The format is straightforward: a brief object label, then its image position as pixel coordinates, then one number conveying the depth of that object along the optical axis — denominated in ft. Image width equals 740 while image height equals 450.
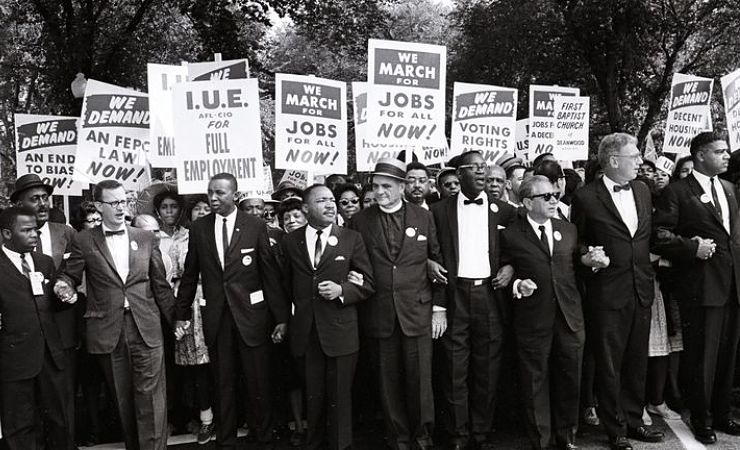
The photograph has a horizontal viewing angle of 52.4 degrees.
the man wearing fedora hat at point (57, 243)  19.40
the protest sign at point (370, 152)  25.45
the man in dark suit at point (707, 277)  19.90
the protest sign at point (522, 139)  43.29
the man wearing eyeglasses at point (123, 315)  18.88
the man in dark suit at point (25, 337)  18.07
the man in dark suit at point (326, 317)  19.03
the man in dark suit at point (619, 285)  19.44
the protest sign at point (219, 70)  30.37
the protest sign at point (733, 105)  26.50
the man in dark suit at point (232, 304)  19.56
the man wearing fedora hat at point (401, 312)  19.34
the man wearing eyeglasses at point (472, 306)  19.80
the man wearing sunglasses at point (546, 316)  19.24
